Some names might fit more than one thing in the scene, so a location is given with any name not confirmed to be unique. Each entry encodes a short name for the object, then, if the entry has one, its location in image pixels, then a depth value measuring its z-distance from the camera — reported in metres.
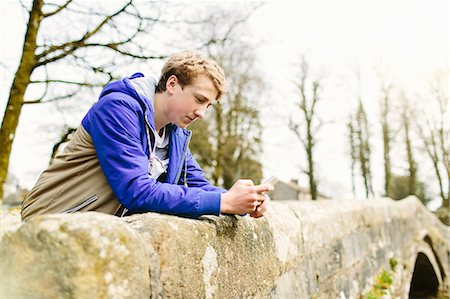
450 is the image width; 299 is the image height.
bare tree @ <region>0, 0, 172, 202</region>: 5.90
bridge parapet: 0.89
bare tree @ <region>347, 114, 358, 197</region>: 24.97
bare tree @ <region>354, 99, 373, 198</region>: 24.28
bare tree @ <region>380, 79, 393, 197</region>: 22.47
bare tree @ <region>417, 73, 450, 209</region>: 20.52
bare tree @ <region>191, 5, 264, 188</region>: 16.69
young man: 1.45
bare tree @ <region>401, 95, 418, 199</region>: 22.55
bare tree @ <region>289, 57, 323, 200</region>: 22.23
